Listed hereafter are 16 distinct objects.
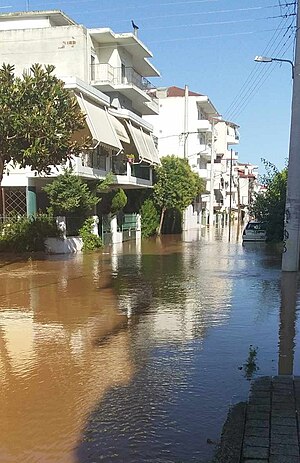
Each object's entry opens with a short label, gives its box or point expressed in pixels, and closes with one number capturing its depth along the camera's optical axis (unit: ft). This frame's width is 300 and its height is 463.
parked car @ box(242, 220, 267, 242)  105.15
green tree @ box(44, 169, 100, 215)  73.51
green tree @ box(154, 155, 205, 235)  124.16
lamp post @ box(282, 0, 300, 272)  52.42
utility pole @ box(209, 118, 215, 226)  182.53
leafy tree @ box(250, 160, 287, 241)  88.51
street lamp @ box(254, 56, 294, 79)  61.16
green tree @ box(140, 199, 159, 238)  122.01
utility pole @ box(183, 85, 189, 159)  164.45
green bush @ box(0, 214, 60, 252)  73.51
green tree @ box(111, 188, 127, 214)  95.20
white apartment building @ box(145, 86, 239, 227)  182.29
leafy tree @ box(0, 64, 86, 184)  48.19
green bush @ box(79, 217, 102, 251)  82.28
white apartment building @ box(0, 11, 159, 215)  80.79
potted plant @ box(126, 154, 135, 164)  100.07
